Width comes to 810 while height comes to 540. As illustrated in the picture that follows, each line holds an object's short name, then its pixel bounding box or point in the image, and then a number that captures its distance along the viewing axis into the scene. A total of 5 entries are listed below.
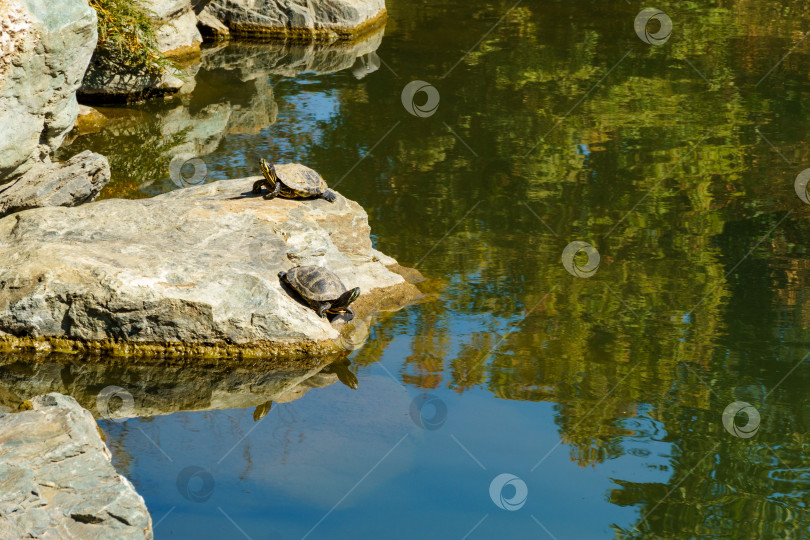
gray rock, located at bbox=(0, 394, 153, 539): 8.12
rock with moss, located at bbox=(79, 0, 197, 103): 24.44
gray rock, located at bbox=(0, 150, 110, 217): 15.71
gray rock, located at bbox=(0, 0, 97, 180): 13.07
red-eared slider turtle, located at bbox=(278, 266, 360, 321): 14.00
